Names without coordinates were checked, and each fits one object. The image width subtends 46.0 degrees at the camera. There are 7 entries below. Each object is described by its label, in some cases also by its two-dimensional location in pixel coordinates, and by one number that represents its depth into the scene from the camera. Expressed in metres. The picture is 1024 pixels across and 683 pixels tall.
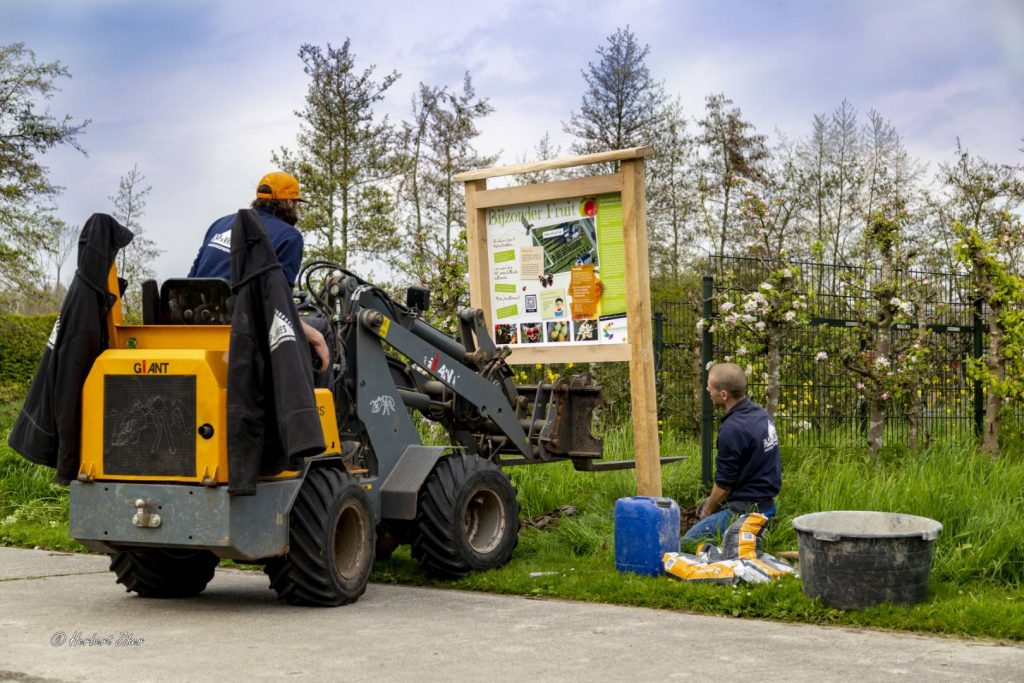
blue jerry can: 7.61
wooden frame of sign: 8.93
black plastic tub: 6.46
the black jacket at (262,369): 6.29
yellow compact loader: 6.42
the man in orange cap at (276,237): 7.04
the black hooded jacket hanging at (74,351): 6.61
